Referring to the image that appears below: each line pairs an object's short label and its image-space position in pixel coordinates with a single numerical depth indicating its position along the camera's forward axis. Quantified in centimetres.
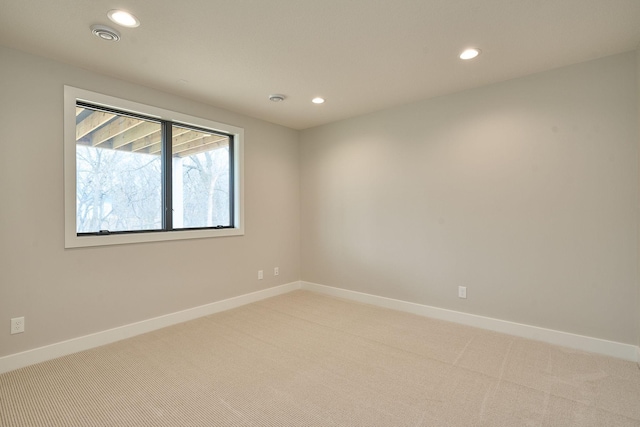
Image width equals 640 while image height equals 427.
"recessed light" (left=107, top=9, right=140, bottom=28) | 202
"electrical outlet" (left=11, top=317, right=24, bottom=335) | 248
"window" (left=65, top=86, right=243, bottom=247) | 287
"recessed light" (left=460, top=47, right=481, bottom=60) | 252
